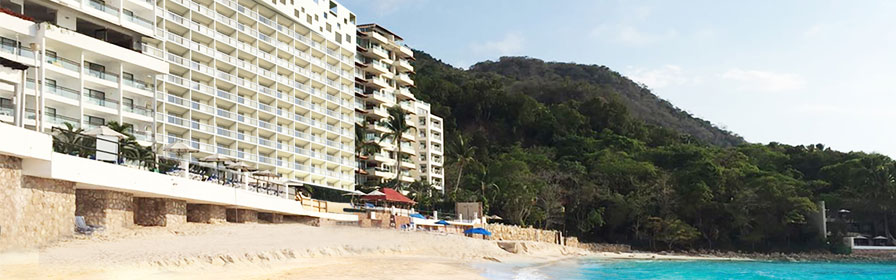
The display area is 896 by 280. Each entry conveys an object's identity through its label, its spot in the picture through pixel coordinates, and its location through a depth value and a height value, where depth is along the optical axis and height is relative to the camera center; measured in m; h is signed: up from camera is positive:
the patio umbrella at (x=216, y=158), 40.69 +1.86
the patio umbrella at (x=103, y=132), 30.37 +2.47
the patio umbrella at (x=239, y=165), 41.61 +1.51
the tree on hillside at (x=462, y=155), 87.88 +4.14
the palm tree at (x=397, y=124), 83.62 +7.29
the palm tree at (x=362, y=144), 81.88 +5.08
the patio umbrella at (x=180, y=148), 37.81 +2.22
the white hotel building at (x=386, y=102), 86.19 +10.34
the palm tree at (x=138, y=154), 30.92 +1.71
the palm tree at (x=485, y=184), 78.29 +0.85
